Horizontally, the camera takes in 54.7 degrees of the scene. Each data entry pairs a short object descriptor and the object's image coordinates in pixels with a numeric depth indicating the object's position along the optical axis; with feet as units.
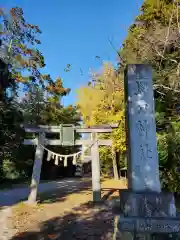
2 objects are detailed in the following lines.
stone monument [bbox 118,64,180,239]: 8.36
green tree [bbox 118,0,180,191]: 19.35
